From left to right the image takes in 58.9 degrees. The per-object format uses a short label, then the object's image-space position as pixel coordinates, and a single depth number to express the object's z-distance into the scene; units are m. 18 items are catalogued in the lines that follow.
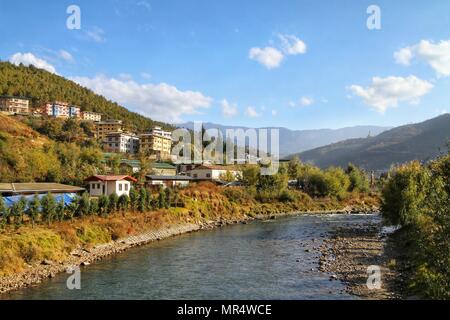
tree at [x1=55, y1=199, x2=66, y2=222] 38.81
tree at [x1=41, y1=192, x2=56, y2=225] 37.41
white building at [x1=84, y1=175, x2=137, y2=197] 53.22
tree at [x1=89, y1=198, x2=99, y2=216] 43.06
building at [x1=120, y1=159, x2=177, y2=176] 81.25
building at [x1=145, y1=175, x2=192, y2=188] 72.73
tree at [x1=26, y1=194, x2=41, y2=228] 36.12
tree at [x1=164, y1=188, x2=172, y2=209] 56.63
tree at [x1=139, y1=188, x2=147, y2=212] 51.25
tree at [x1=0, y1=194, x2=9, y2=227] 33.78
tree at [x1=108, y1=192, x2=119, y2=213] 46.44
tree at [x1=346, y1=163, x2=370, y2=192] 108.31
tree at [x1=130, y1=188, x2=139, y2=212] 50.16
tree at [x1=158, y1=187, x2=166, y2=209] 55.16
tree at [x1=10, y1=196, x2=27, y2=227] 35.03
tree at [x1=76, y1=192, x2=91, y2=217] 41.78
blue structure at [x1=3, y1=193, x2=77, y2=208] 39.16
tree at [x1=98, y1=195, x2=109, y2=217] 44.66
